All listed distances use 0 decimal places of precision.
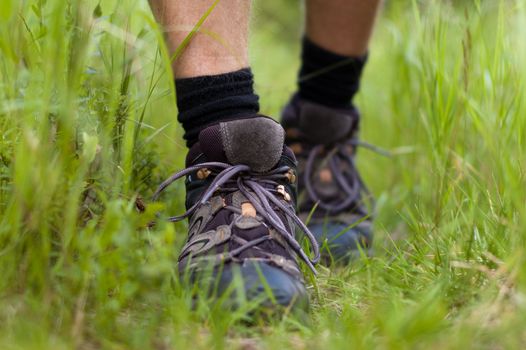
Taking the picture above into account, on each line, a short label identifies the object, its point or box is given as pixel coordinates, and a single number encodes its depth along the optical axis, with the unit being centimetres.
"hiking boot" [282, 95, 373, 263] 220
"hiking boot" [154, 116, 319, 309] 187
